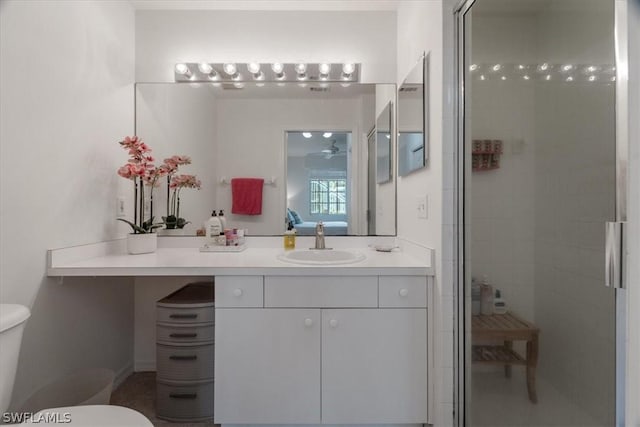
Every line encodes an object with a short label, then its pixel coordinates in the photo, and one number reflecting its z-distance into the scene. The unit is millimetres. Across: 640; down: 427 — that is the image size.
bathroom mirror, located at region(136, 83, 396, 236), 2146
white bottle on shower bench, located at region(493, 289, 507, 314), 1243
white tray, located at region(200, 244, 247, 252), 1979
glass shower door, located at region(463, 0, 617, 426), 915
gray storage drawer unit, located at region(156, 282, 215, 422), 1623
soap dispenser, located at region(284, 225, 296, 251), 2061
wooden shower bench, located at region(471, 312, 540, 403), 1132
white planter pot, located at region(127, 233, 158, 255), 1860
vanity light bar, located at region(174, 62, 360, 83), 2135
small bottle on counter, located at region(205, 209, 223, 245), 2025
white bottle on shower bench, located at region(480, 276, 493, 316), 1301
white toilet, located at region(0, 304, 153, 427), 987
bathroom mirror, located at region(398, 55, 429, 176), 1594
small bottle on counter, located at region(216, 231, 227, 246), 2012
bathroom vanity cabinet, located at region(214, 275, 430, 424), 1461
